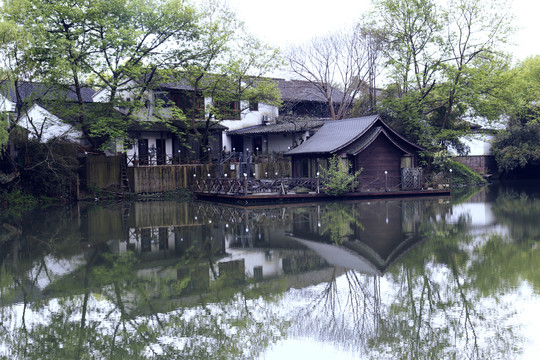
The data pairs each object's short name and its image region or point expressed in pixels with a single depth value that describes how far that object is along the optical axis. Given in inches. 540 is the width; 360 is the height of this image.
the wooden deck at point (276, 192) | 1048.2
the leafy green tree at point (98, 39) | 1077.1
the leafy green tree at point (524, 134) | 1595.4
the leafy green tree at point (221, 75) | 1285.7
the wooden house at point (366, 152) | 1155.3
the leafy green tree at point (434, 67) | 1318.9
